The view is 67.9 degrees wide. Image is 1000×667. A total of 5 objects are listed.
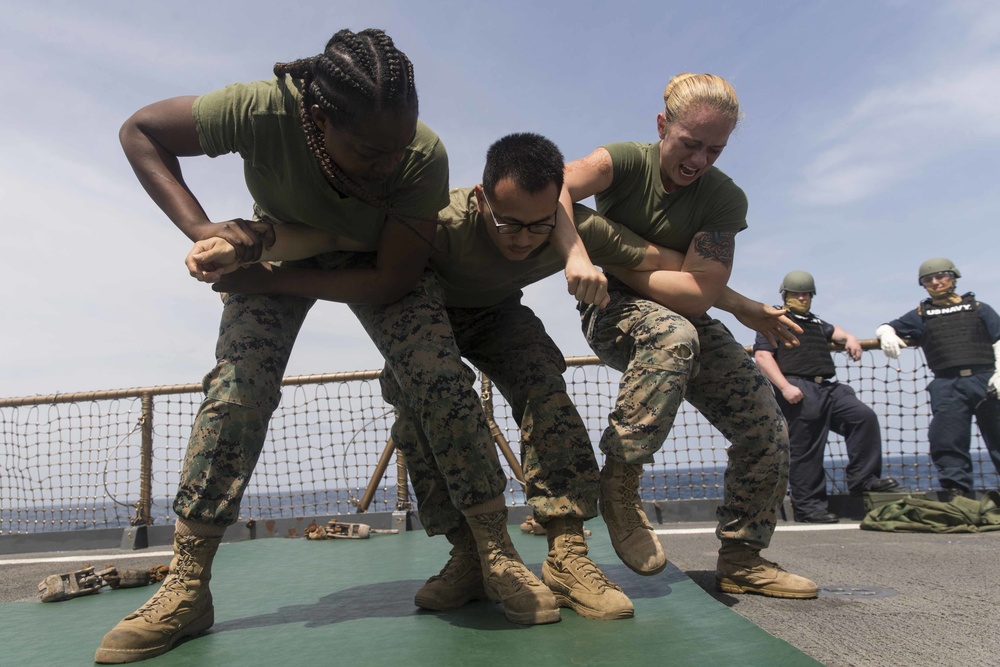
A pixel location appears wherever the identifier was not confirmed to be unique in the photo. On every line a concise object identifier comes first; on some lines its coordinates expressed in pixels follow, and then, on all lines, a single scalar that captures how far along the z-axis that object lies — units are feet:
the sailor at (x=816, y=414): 17.84
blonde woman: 7.46
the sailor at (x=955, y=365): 18.56
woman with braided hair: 6.49
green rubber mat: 5.61
